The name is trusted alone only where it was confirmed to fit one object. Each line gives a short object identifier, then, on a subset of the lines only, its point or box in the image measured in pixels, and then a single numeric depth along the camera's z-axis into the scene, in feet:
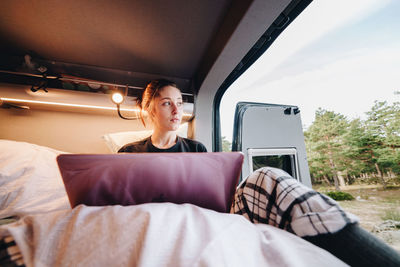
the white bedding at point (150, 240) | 0.89
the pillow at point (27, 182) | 2.45
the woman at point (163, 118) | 4.06
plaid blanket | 1.16
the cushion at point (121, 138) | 4.98
